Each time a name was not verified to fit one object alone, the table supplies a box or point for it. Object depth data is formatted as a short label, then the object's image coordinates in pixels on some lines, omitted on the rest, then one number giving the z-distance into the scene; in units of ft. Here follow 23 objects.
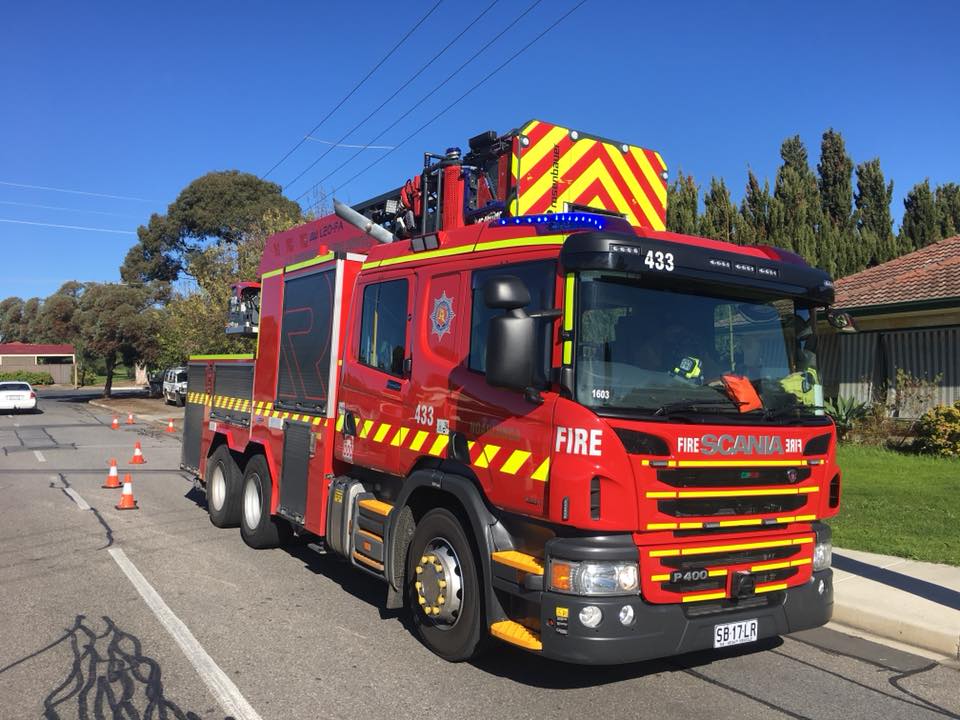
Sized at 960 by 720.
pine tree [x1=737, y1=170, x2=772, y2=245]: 68.85
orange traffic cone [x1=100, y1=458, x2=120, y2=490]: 41.98
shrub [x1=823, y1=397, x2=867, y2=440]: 48.08
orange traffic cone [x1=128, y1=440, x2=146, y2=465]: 52.99
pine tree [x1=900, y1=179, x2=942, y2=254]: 81.15
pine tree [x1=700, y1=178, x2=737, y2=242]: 69.56
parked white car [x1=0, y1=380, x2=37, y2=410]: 109.40
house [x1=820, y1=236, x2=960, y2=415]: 45.29
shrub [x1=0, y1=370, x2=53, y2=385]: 225.56
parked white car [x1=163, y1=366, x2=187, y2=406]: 123.75
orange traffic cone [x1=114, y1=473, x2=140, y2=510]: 35.70
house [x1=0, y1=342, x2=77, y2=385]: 278.87
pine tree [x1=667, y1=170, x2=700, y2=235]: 67.10
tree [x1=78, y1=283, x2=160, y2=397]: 140.67
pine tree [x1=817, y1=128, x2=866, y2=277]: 88.70
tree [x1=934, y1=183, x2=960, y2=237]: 81.15
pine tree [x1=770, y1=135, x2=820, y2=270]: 68.23
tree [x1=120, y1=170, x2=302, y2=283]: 164.66
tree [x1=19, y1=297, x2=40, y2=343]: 339.07
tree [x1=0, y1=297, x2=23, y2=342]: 356.38
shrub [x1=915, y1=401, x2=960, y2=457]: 41.75
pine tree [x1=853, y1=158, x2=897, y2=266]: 86.84
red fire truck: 13.89
